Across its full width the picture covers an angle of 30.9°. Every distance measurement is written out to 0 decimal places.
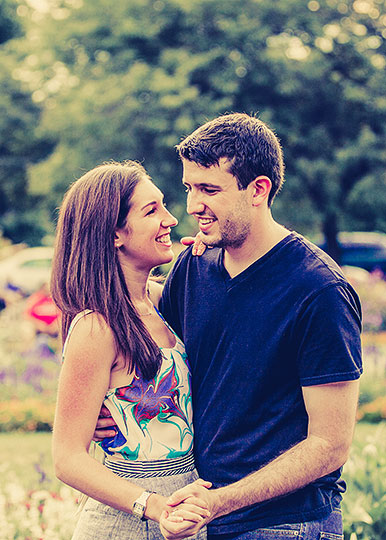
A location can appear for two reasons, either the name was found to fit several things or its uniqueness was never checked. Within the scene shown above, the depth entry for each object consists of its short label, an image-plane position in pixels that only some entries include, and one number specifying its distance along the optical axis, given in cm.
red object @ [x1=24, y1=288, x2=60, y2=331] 1079
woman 241
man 233
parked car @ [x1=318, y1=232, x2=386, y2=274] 2500
